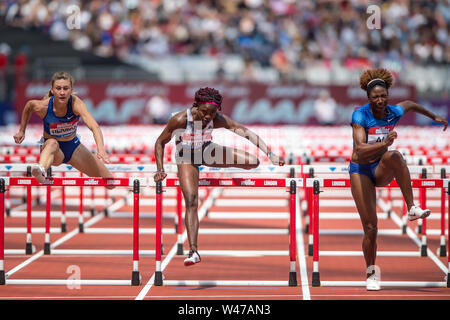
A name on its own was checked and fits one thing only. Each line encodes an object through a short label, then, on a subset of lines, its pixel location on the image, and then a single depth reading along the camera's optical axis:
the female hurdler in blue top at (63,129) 18.48
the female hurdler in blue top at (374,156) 16.23
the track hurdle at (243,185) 17.81
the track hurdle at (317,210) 17.67
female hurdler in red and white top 17.16
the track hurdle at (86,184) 17.87
